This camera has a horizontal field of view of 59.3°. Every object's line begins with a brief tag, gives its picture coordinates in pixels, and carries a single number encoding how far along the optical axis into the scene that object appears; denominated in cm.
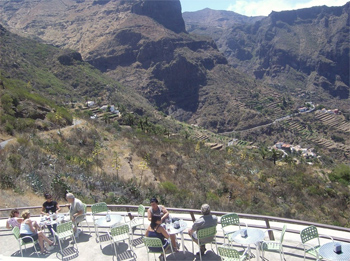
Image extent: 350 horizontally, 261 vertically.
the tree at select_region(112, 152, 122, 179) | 1780
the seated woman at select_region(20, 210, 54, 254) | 697
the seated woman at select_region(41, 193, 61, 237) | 822
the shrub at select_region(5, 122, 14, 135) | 1946
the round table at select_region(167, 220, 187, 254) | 647
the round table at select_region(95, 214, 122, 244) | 721
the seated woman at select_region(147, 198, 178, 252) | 664
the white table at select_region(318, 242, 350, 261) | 504
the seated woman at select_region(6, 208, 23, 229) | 745
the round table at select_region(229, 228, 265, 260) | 580
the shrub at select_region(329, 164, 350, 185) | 2545
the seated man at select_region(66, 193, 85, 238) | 768
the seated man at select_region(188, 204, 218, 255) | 626
